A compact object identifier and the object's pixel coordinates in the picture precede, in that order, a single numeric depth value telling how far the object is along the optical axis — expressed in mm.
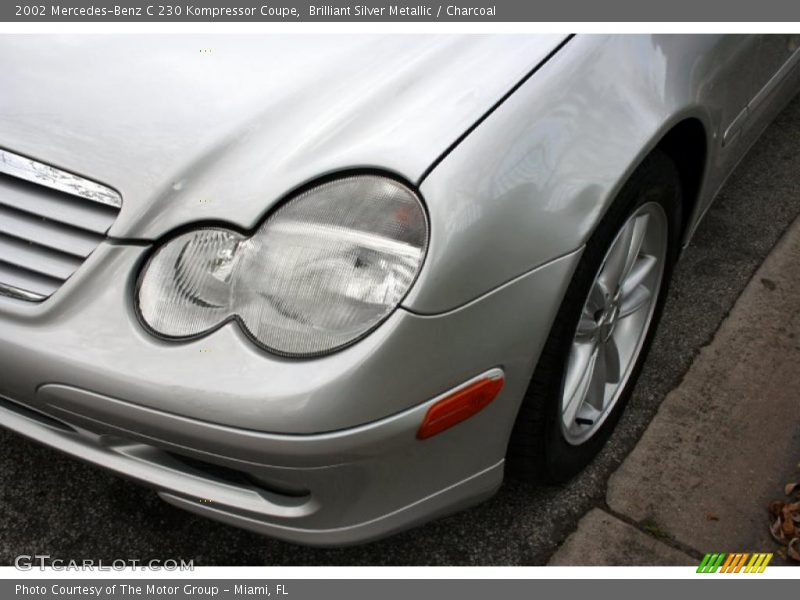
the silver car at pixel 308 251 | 1320
